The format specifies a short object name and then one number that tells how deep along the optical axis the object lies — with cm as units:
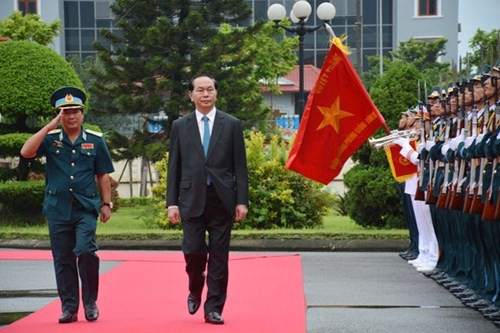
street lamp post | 2661
